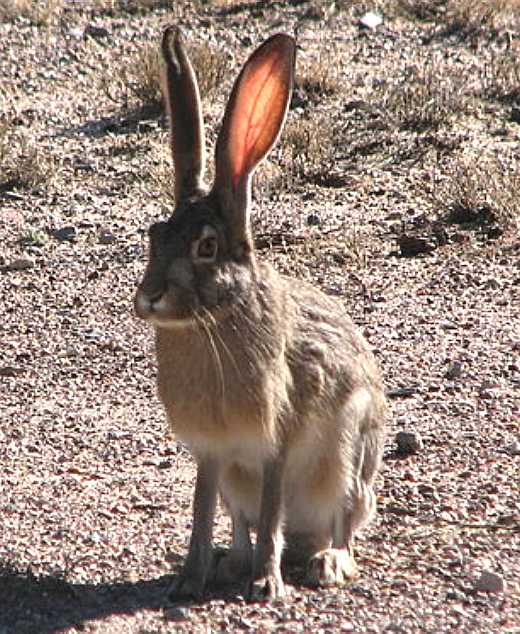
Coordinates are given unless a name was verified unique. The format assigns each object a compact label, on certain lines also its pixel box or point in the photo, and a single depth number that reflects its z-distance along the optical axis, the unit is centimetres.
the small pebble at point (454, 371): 1520
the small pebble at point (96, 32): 2903
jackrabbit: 986
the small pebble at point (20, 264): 1873
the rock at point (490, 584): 1052
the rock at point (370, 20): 2937
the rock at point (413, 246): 1884
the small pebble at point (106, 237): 1958
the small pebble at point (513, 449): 1323
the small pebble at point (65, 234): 1969
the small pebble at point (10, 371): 1559
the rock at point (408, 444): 1336
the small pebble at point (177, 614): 1005
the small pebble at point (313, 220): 1992
